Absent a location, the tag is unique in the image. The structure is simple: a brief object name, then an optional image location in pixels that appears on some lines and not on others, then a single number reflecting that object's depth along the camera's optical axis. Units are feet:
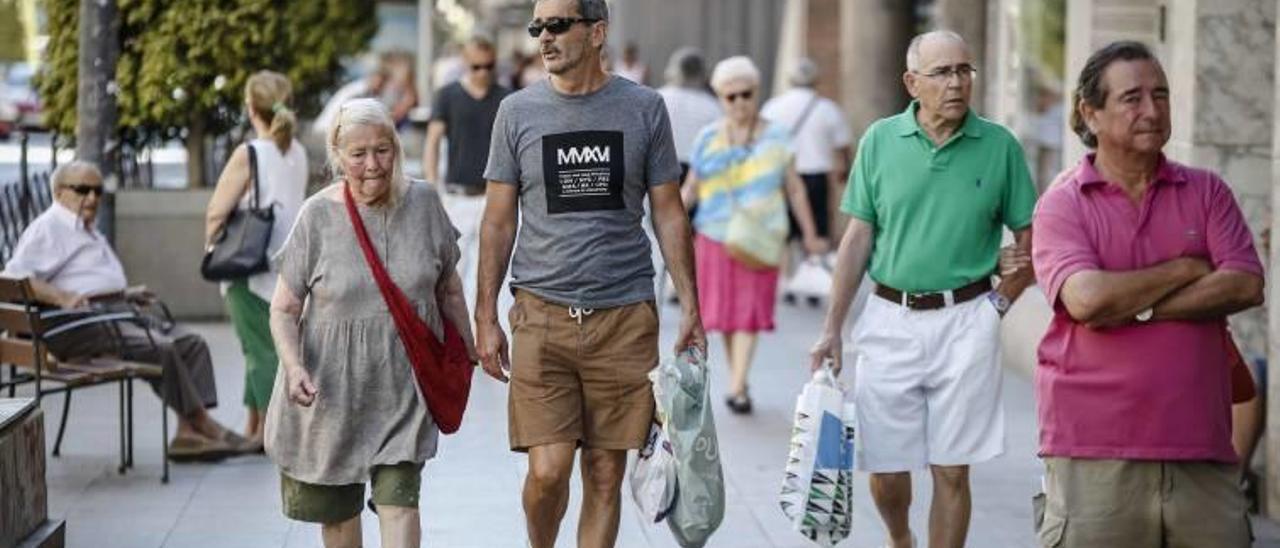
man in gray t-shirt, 22.91
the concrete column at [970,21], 60.44
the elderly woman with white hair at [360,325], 22.80
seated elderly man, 32.94
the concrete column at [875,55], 67.56
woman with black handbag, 32.94
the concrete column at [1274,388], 28.48
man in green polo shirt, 24.34
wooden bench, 31.35
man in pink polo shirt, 17.51
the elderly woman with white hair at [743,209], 39.73
